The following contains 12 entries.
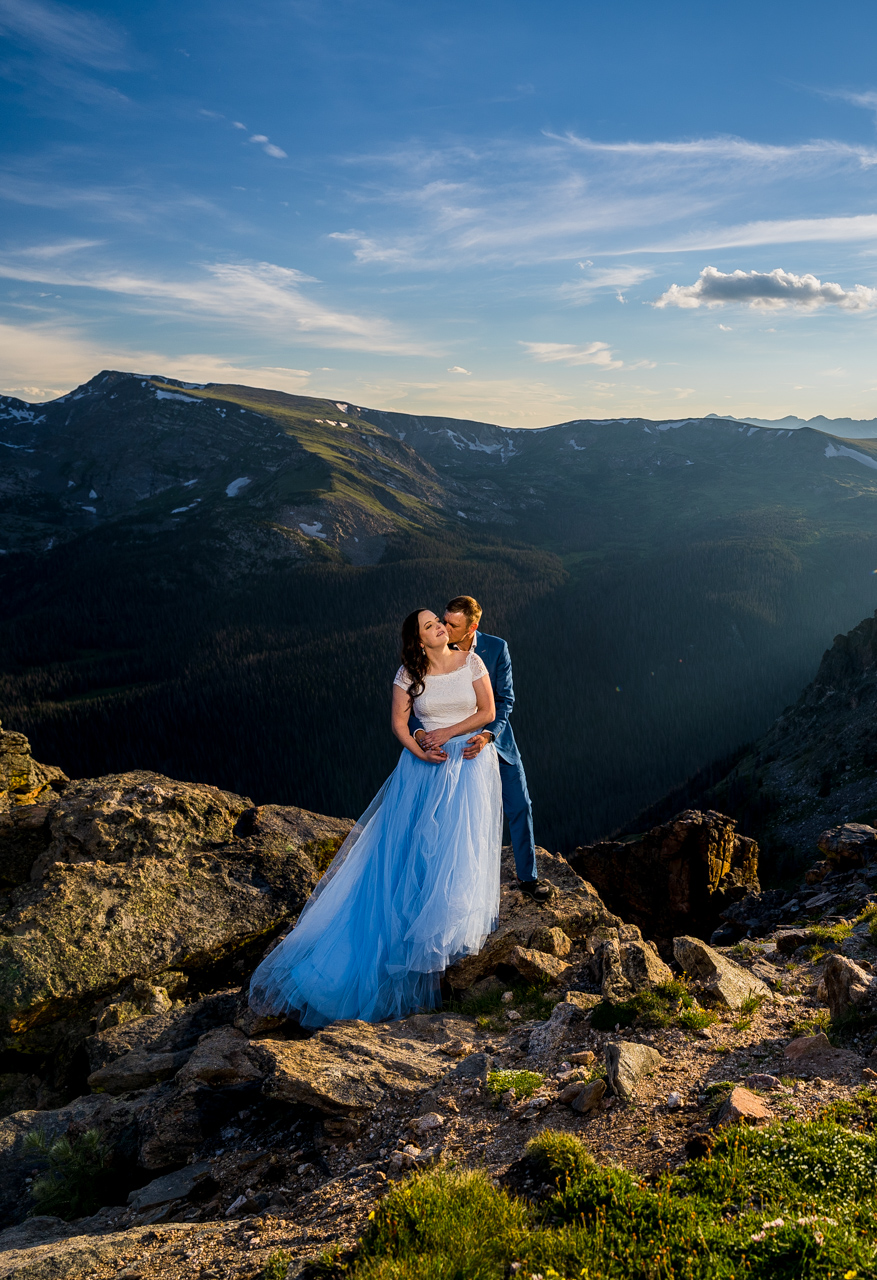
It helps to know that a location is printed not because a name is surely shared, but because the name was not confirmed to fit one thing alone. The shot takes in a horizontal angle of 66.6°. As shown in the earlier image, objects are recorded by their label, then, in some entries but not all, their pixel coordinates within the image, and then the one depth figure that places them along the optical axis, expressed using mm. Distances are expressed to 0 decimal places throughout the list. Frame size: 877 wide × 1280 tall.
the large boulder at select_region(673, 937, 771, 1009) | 8469
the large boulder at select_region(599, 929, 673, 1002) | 8570
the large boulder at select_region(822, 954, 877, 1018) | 7730
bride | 9344
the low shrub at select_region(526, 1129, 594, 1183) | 5324
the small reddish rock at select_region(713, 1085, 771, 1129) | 5727
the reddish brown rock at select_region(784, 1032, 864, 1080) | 6672
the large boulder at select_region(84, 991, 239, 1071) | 9570
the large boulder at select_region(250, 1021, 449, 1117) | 7070
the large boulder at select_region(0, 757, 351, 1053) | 10422
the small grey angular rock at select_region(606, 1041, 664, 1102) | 6527
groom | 9922
